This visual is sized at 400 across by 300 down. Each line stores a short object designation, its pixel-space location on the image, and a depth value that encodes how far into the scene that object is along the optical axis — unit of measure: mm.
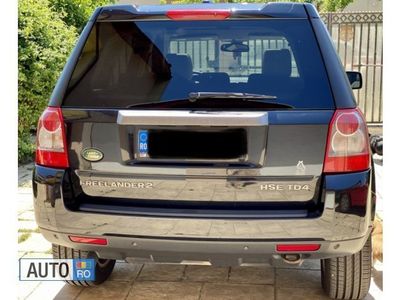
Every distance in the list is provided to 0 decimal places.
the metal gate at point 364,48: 9172
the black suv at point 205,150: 2473
